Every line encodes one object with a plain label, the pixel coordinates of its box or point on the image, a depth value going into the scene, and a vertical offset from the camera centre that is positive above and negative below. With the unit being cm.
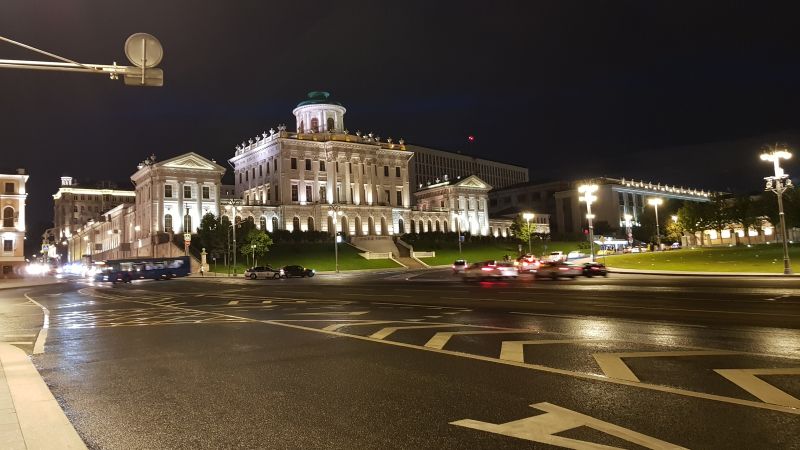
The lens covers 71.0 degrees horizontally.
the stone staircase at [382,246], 10077 +206
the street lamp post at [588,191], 5725 +567
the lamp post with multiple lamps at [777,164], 4088 +542
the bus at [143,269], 6612 -5
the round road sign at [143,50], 1121 +439
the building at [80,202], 17000 +2136
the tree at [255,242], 8081 +300
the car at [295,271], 6444 -122
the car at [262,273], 6525 -120
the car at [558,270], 4175 -169
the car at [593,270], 4375 -190
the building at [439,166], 17125 +2857
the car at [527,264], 5384 -150
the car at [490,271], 4438 -162
